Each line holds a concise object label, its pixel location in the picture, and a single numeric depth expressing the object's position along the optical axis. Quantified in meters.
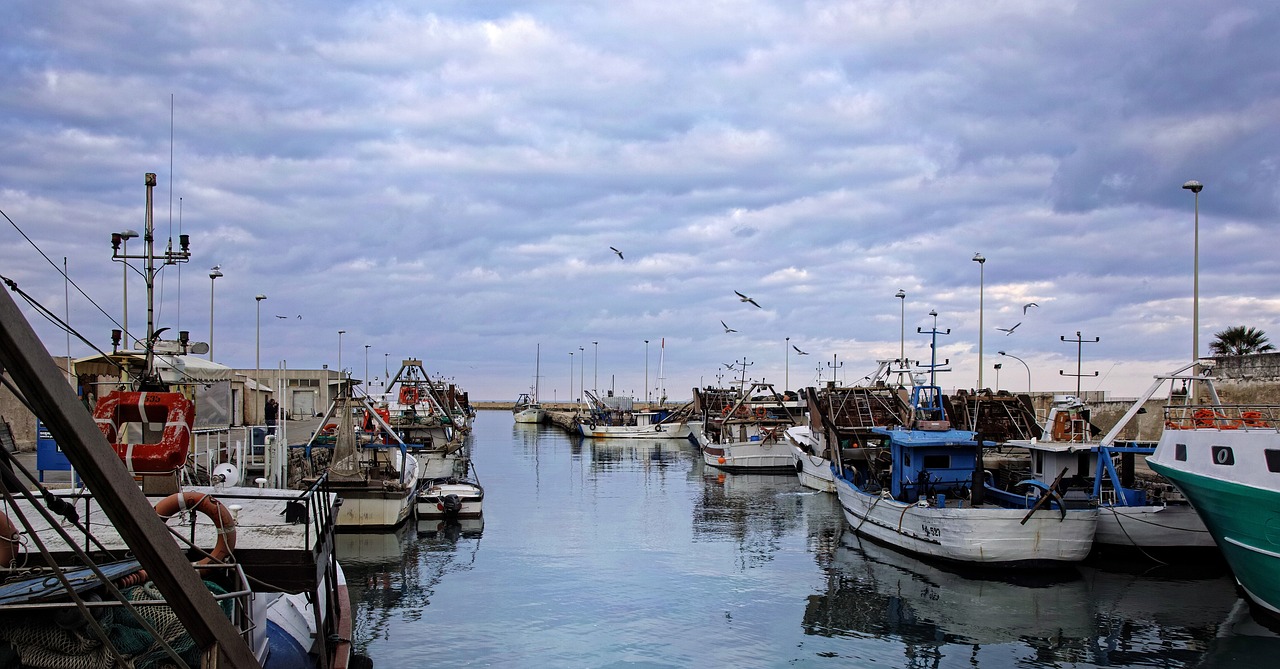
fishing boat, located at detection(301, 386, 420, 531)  28.77
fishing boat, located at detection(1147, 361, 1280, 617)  18.38
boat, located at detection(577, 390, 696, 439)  92.06
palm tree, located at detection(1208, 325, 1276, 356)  51.69
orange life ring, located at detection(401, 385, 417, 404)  56.35
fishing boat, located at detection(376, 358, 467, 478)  42.84
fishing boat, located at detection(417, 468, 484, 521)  32.31
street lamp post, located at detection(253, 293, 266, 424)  49.37
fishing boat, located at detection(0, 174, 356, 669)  6.05
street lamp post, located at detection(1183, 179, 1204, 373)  28.48
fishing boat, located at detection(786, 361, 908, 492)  35.66
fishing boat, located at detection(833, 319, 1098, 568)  23.69
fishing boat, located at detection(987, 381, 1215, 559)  25.25
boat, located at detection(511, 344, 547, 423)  132.00
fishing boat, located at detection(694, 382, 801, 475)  56.31
